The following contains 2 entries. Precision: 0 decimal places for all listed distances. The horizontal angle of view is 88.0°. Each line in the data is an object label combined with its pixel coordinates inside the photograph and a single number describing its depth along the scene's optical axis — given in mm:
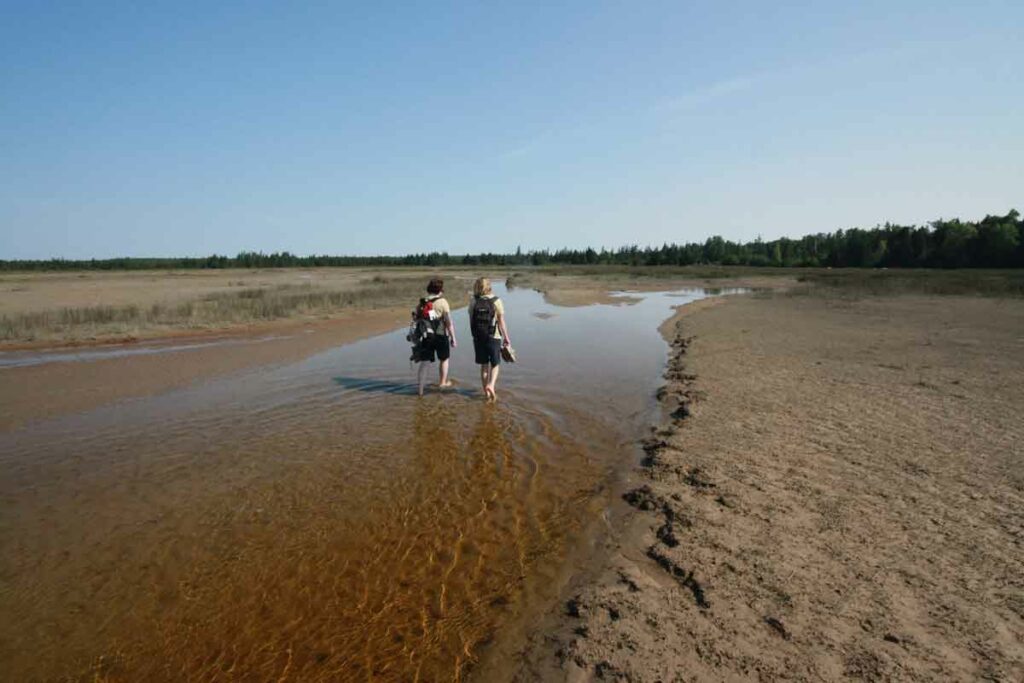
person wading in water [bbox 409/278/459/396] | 10281
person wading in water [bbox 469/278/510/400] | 9875
